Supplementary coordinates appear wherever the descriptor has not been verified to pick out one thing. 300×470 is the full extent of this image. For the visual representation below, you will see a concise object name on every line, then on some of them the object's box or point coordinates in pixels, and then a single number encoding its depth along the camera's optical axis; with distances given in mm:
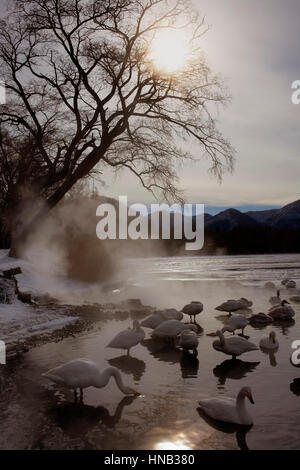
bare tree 18906
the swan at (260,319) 16297
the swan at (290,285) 28388
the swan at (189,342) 11602
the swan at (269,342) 11961
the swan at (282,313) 16641
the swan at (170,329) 12930
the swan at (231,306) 17469
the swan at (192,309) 16641
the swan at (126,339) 11359
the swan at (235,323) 13820
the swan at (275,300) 21797
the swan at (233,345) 11078
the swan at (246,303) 19150
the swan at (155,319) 14226
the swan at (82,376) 7988
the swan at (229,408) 6980
